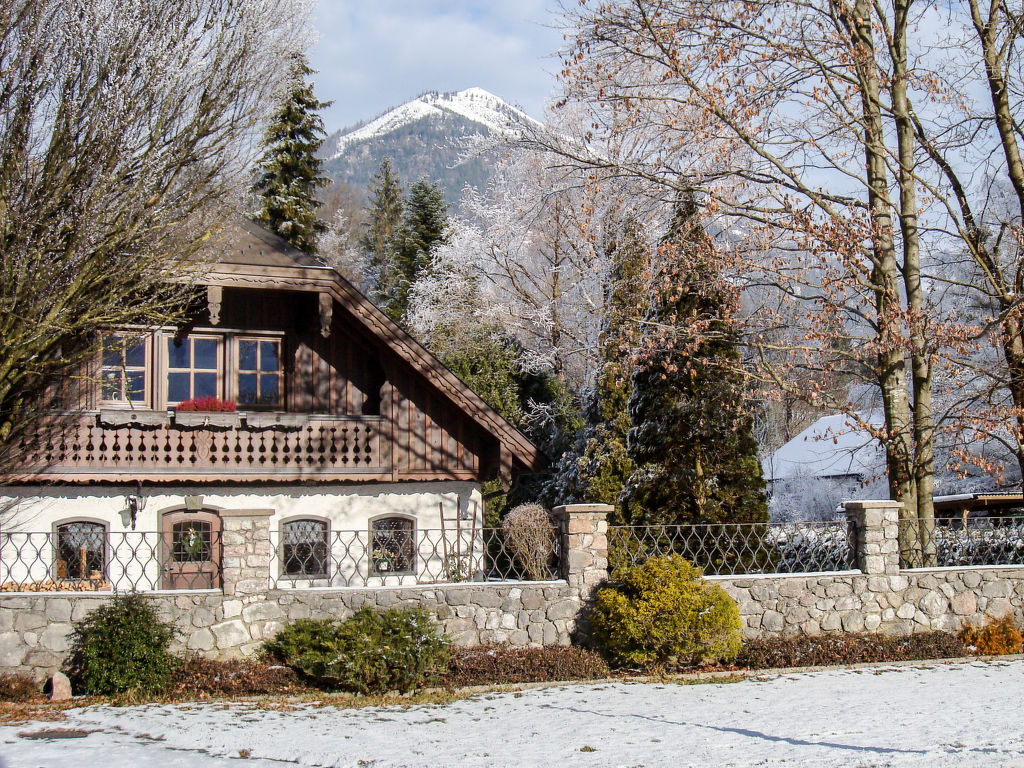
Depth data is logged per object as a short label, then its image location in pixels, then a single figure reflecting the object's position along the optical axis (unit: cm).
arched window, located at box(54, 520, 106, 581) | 1521
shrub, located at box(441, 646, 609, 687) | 1095
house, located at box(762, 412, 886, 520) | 3231
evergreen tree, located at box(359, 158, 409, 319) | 4056
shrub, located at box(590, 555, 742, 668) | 1129
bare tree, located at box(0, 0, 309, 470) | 1121
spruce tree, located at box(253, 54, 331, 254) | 2902
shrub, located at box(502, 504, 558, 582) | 1592
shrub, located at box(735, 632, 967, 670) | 1181
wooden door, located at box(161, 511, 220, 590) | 1544
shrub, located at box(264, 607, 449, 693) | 1033
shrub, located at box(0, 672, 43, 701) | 998
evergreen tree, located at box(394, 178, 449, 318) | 3728
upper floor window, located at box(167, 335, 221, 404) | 1627
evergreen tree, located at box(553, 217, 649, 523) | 1767
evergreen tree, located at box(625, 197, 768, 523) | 1541
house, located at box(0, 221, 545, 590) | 1516
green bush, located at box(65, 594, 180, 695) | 1008
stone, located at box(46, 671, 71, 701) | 1007
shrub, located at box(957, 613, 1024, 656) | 1251
